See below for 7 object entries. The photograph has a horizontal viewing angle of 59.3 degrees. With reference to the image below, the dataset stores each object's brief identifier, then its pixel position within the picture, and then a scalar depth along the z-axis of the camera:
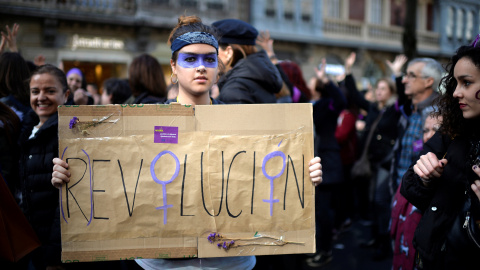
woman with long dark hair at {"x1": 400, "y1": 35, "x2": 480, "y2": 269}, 1.80
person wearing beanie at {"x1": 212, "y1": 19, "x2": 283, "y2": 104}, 2.80
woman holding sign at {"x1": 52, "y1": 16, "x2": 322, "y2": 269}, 1.92
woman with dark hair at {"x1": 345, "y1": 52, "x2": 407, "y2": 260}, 4.73
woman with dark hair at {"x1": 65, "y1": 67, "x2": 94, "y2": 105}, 4.52
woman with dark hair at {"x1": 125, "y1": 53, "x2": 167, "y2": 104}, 3.64
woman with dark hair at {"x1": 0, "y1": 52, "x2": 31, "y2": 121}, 3.29
